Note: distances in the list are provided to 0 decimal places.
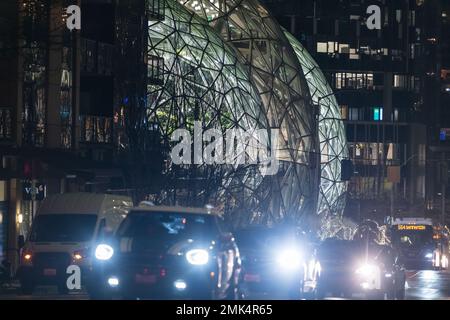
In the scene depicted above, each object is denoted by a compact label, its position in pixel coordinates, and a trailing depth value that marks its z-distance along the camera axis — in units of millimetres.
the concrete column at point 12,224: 59597
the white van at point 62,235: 41688
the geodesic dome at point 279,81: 106312
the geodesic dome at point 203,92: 75000
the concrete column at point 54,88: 62812
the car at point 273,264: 37531
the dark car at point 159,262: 28328
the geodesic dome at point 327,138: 126875
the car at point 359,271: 43188
